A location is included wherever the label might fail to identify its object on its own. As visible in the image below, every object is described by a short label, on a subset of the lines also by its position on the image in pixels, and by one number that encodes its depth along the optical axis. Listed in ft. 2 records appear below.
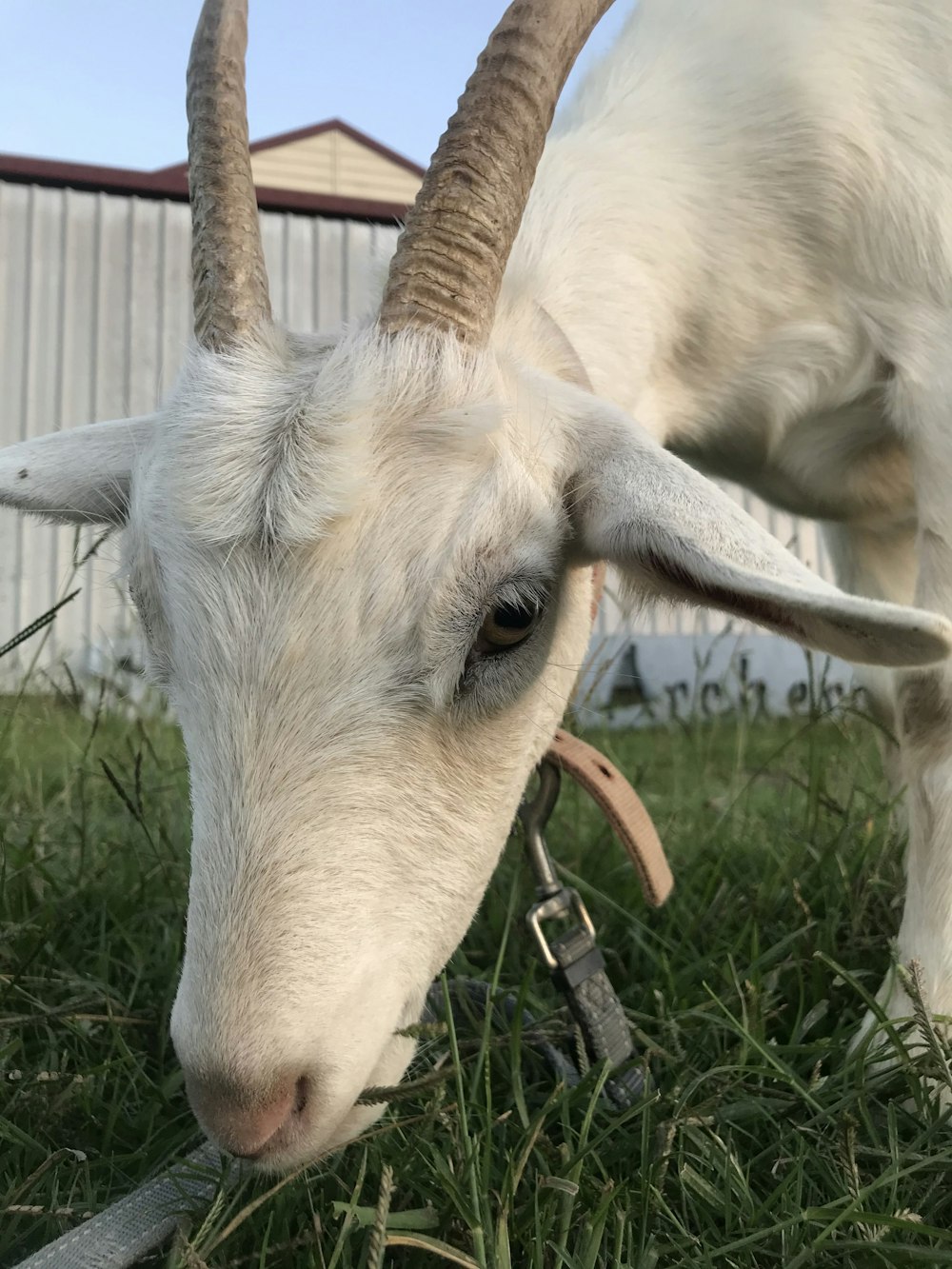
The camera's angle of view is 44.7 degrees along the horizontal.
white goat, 0.95
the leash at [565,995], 0.91
